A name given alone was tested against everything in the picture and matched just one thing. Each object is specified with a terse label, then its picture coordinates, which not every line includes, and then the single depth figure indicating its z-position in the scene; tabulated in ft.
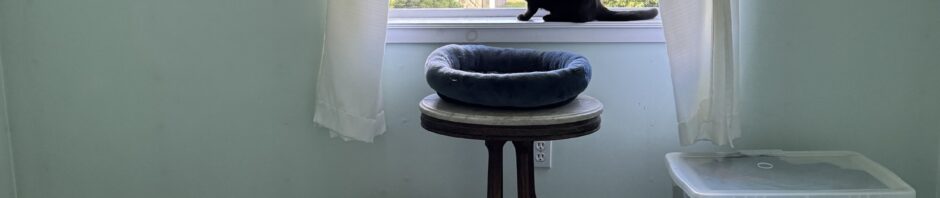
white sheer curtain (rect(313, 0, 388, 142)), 5.90
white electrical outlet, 6.64
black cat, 6.32
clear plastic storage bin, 5.35
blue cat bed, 5.17
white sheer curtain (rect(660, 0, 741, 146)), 5.77
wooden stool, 5.17
